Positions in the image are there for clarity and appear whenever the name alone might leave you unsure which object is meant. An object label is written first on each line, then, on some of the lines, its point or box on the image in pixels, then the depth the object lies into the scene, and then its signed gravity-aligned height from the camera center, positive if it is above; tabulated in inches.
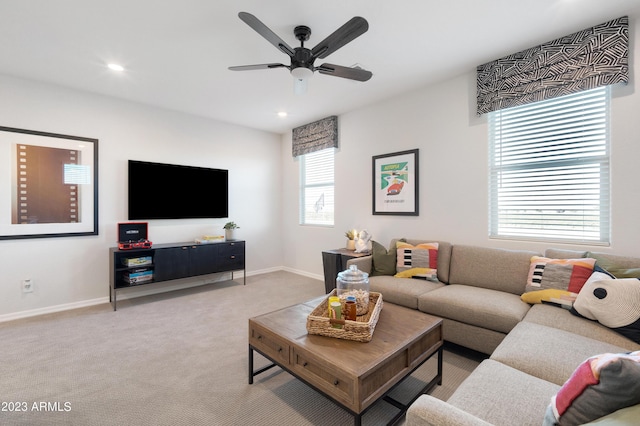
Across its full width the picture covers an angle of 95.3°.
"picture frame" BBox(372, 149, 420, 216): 141.8 +15.0
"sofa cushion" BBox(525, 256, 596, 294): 81.6 -17.7
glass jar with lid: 72.9 -20.4
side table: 144.3 -25.4
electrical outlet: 126.9 -32.0
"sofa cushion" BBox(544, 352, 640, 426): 28.9 -18.6
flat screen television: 155.0 +12.1
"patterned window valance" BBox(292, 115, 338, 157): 176.7 +49.1
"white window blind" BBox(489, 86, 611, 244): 96.7 +15.6
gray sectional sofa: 42.8 -27.9
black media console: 138.2 -25.9
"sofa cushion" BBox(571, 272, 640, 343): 65.1 -21.6
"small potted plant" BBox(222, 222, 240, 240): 181.5 -10.3
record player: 140.3 -11.5
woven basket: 62.4 -25.3
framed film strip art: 123.4 +12.6
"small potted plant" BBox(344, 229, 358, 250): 155.5 -14.2
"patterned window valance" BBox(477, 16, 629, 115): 87.9 +49.0
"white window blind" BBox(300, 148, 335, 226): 188.7 +16.9
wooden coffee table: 53.1 -29.2
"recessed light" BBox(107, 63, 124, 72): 114.8 +58.1
